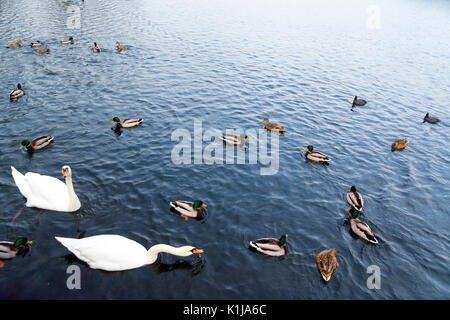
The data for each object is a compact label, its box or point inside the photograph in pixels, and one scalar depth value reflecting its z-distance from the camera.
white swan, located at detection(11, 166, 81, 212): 12.65
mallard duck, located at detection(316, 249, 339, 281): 11.09
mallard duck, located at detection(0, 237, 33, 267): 10.64
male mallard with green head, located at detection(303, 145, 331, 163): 18.00
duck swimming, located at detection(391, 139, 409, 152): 20.23
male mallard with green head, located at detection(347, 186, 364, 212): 14.45
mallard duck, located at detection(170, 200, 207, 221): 13.30
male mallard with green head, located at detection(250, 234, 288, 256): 11.91
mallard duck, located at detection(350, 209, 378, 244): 12.81
